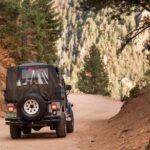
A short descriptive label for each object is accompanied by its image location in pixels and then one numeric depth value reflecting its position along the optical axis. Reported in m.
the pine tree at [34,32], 58.28
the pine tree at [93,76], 99.75
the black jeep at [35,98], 18.80
